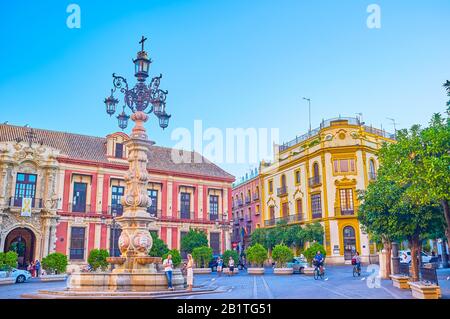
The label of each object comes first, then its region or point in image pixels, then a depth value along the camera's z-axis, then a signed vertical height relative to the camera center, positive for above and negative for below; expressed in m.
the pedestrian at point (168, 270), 12.48 -0.66
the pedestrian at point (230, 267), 26.94 -1.28
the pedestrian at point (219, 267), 26.81 -1.27
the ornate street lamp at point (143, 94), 14.62 +5.07
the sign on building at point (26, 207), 29.26 +2.70
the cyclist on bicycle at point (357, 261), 22.34 -0.83
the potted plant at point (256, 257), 26.89 -0.69
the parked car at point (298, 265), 27.01 -1.22
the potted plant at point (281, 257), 26.08 -0.69
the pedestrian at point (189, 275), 13.73 -0.90
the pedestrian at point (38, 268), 25.89 -1.17
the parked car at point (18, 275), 20.78 -1.27
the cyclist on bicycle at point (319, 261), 21.56 -0.78
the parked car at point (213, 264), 31.48 -1.29
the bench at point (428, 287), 10.30 -1.01
